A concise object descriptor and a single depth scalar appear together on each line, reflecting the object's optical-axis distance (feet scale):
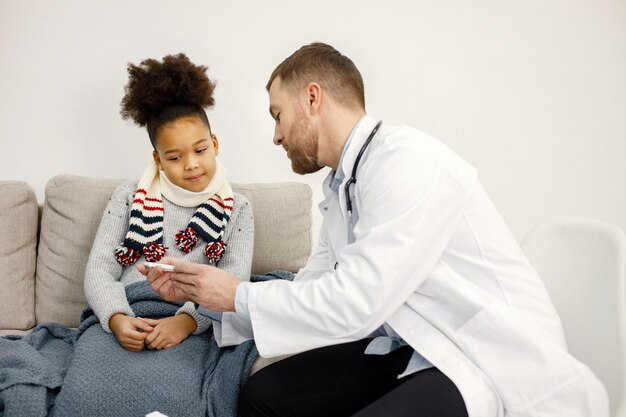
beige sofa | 6.32
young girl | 5.71
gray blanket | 4.33
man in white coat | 3.51
